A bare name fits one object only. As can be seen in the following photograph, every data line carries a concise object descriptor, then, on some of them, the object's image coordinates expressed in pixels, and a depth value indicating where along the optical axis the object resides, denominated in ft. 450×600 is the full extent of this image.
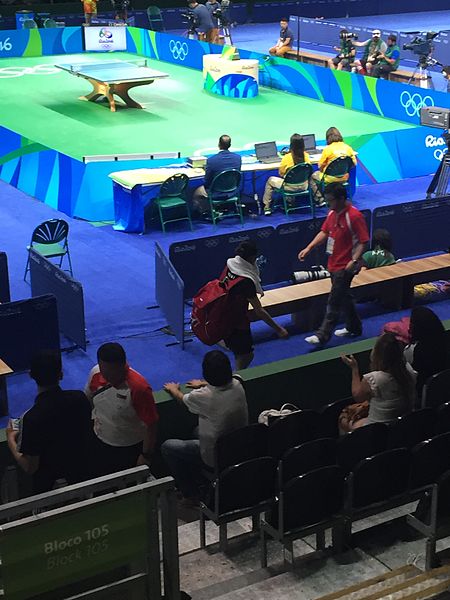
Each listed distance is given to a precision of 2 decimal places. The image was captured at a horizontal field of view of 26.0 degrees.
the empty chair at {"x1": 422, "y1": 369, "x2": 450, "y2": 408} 22.40
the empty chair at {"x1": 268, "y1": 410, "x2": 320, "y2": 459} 20.43
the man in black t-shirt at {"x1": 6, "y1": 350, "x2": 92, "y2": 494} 17.31
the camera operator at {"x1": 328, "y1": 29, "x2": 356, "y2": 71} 72.23
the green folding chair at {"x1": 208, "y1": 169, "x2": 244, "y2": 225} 43.19
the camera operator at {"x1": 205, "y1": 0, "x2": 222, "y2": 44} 82.99
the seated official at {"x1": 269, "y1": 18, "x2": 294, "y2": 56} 77.51
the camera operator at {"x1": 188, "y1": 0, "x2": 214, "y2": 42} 81.35
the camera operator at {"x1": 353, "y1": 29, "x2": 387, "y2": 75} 68.64
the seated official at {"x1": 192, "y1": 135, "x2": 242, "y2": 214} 42.96
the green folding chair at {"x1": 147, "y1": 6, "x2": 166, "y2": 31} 96.27
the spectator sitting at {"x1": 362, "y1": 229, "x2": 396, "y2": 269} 35.19
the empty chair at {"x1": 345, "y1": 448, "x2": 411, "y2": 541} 18.44
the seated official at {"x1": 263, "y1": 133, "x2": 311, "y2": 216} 43.96
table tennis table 60.75
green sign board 13.55
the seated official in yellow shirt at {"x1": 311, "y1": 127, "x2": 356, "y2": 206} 44.47
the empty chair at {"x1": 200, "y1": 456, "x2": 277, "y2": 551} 18.44
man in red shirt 29.60
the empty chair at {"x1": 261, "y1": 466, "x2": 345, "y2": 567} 17.84
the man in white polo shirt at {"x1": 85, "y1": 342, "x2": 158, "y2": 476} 18.72
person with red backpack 26.50
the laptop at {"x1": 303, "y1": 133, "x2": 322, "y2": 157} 48.11
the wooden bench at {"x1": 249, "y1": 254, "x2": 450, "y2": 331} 32.27
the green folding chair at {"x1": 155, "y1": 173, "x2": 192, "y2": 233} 42.37
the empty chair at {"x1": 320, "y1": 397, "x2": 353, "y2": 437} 21.32
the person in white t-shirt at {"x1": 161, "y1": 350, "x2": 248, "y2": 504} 19.76
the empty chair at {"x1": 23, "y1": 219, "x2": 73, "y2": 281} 35.37
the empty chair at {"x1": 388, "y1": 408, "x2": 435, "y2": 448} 19.89
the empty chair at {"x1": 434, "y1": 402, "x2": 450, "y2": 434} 20.58
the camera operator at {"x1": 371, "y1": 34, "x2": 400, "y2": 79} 68.80
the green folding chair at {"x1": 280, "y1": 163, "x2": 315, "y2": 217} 44.32
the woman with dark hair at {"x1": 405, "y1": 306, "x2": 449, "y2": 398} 22.79
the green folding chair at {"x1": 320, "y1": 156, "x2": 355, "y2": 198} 44.68
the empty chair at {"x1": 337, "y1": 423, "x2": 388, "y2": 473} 19.11
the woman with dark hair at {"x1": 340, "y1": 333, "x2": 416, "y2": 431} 20.84
